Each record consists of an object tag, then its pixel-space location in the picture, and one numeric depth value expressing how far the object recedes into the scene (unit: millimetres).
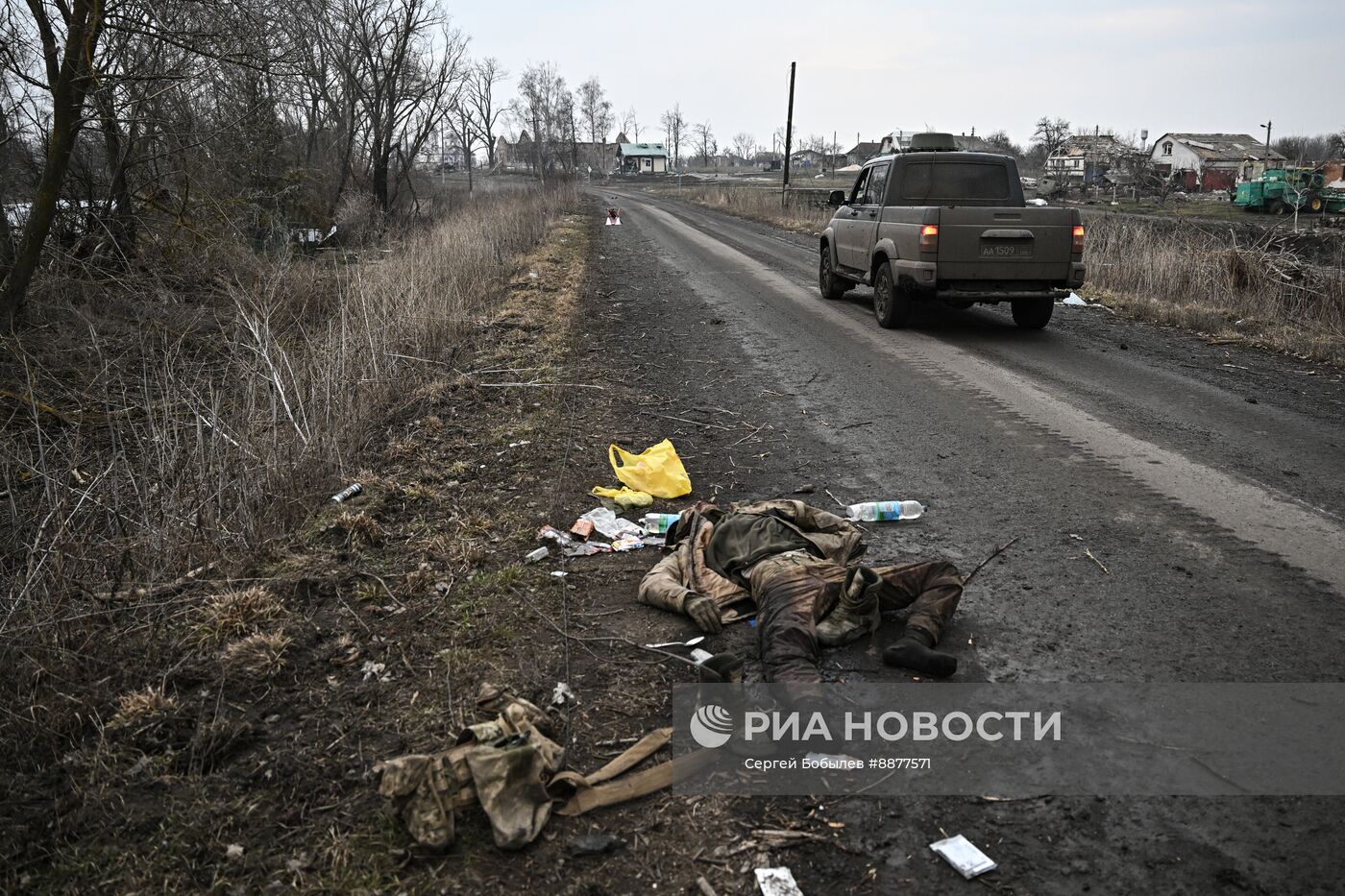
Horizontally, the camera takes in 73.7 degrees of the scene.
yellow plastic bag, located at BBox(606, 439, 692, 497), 5602
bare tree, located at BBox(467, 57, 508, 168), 82188
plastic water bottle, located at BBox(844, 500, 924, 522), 5070
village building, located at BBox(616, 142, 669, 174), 131250
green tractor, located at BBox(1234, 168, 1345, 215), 43344
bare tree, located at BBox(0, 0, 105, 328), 8305
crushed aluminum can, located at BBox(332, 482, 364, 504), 5430
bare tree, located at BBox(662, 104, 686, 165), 139750
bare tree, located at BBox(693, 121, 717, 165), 150000
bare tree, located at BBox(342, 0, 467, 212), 28797
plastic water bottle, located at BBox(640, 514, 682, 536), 5035
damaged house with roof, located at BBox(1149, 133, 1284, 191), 67562
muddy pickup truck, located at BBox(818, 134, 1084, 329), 10109
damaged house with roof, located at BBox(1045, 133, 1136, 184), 58938
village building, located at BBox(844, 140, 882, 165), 124525
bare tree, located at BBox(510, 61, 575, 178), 97062
